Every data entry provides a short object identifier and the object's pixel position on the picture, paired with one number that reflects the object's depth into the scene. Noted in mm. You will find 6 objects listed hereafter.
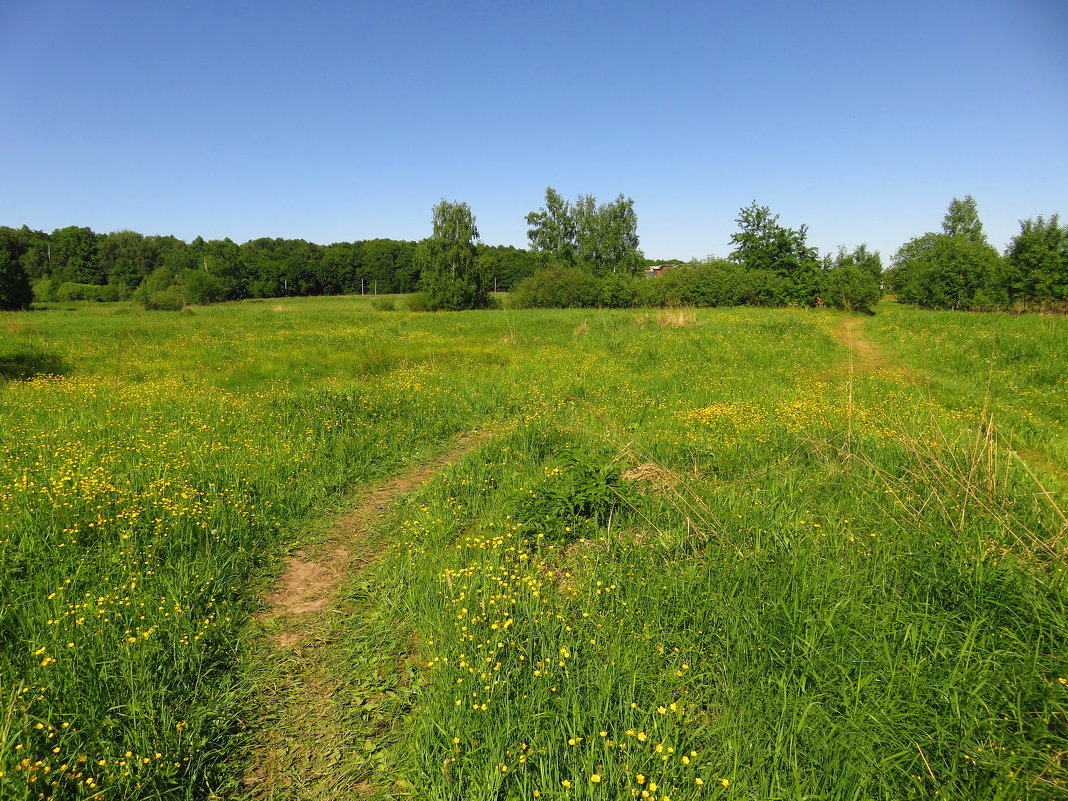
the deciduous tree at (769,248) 52250
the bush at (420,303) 49594
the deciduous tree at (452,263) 48750
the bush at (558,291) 50219
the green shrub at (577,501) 5301
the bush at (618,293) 49906
